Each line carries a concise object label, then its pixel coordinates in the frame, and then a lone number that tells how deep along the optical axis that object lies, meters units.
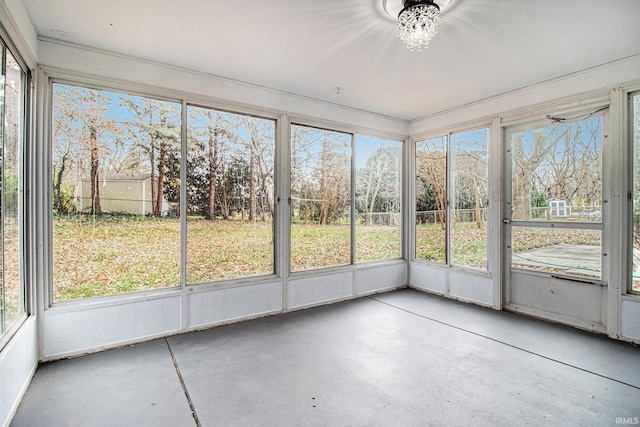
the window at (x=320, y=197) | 4.30
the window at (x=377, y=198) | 4.96
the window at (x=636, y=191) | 3.18
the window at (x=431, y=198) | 4.97
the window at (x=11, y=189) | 2.18
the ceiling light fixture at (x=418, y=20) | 2.20
